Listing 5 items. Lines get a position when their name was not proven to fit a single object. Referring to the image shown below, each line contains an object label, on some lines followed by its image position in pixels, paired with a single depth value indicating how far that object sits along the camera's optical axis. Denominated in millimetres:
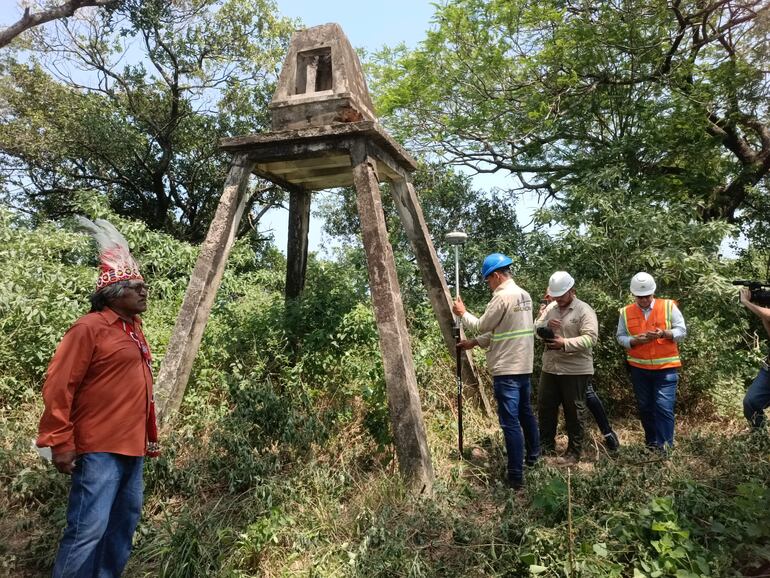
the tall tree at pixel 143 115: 13281
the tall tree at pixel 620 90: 8734
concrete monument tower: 4031
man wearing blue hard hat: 4109
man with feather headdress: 2543
